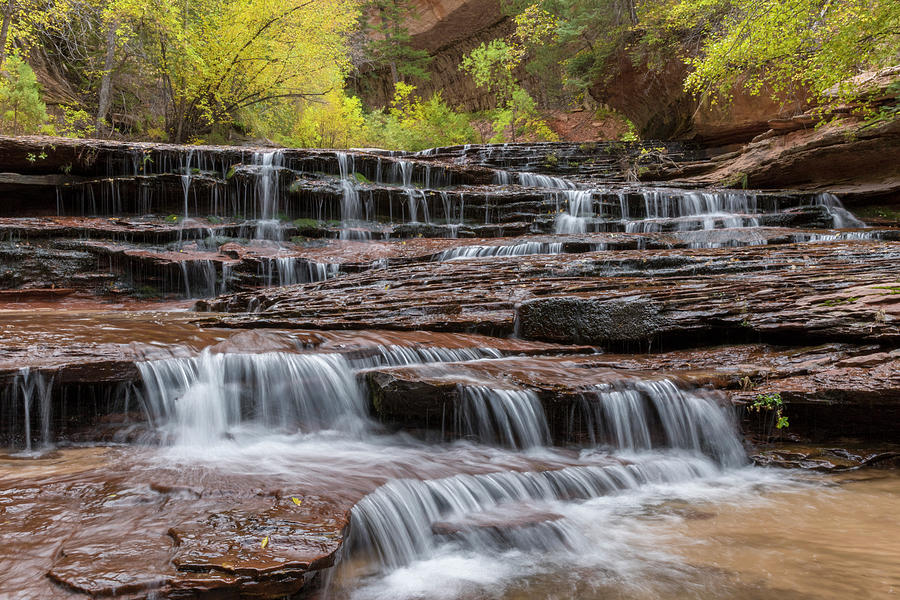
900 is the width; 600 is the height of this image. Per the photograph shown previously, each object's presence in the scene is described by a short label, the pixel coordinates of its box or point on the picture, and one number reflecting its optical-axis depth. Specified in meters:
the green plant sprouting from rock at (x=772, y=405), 4.54
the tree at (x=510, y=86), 27.02
